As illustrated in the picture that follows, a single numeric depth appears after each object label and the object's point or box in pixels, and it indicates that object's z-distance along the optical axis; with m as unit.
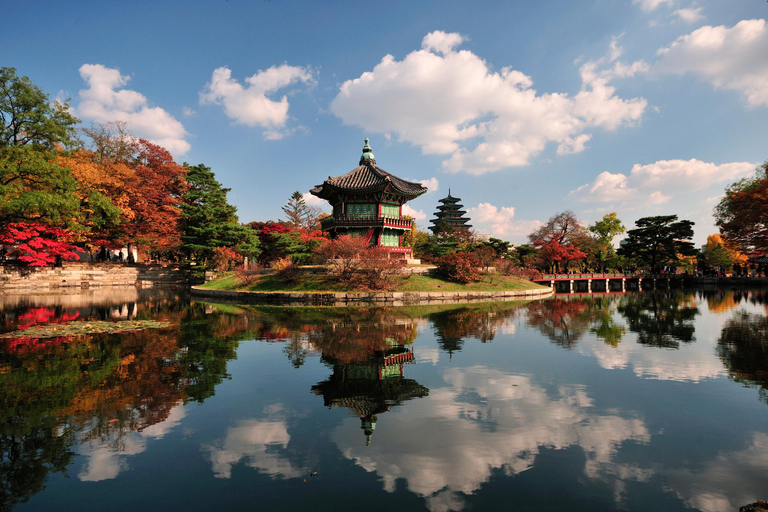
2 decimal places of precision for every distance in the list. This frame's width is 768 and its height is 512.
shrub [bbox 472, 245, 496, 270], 36.51
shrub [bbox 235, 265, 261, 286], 33.72
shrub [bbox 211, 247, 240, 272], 41.72
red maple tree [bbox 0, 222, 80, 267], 34.38
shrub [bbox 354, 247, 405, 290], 30.51
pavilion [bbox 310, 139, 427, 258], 36.22
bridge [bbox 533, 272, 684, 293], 47.69
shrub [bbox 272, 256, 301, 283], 32.22
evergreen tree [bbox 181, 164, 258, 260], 43.28
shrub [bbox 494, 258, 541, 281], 39.72
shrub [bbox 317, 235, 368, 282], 30.81
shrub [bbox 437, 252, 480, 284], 33.94
